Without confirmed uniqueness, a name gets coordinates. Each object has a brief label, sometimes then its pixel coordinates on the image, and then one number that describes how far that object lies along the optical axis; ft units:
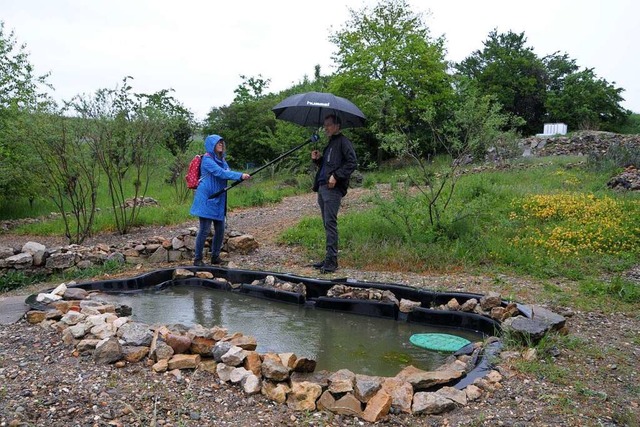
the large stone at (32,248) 24.52
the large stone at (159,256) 25.27
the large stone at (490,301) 17.15
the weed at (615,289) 18.01
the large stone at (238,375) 11.66
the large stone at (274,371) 11.78
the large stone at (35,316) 15.67
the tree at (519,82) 96.84
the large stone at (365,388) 10.97
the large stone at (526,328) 13.85
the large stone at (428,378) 11.93
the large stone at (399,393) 10.85
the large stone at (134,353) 12.62
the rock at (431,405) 10.73
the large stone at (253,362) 12.08
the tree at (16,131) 29.43
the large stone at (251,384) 11.31
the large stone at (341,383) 11.07
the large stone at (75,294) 18.33
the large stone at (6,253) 24.25
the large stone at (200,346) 13.14
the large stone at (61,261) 24.17
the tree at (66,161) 27.68
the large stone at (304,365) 12.61
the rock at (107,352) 12.53
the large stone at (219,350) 12.72
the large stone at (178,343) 13.02
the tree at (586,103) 92.27
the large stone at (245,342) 13.39
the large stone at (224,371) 11.85
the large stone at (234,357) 12.34
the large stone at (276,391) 11.05
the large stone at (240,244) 26.48
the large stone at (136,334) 13.19
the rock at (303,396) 10.78
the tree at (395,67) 69.56
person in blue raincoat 22.67
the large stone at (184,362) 12.34
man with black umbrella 21.61
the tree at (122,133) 29.04
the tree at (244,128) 86.22
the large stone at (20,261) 23.97
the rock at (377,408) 10.44
